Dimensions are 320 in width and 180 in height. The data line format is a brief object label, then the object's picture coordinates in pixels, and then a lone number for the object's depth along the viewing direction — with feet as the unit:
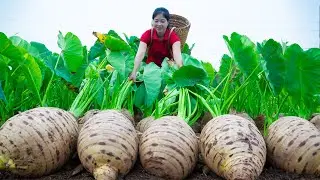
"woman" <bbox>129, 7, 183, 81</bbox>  9.72
